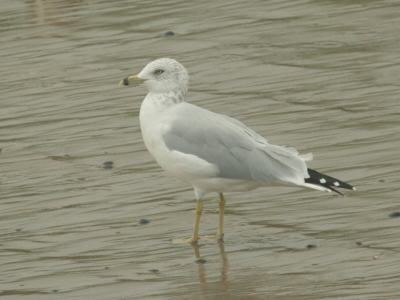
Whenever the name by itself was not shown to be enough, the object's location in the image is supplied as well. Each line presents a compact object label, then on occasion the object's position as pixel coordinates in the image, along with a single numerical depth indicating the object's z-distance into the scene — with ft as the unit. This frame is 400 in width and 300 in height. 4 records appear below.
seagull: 47.62
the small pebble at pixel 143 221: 49.73
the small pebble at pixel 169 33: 87.20
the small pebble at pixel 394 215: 46.96
